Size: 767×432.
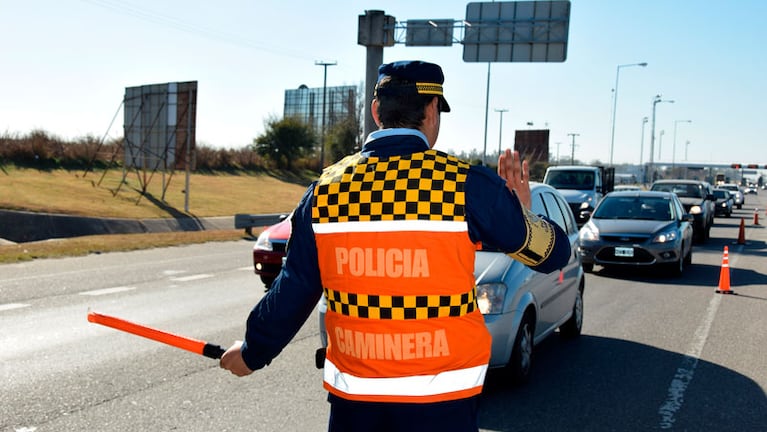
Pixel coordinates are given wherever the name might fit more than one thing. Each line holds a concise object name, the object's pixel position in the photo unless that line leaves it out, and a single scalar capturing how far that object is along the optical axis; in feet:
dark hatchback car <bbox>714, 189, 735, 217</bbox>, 126.52
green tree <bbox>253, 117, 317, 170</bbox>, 189.88
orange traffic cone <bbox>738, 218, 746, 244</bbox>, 71.72
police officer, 7.72
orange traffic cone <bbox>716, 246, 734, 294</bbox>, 38.93
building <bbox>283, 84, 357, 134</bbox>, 244.42
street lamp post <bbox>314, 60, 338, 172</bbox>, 198.47
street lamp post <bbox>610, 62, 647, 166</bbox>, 190.10
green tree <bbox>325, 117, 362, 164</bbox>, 219.61
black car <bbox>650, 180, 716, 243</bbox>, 71.05
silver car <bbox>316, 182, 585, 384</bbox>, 19.35
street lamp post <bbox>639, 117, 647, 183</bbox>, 255.70
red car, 35.53
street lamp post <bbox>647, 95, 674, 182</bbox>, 241.59
